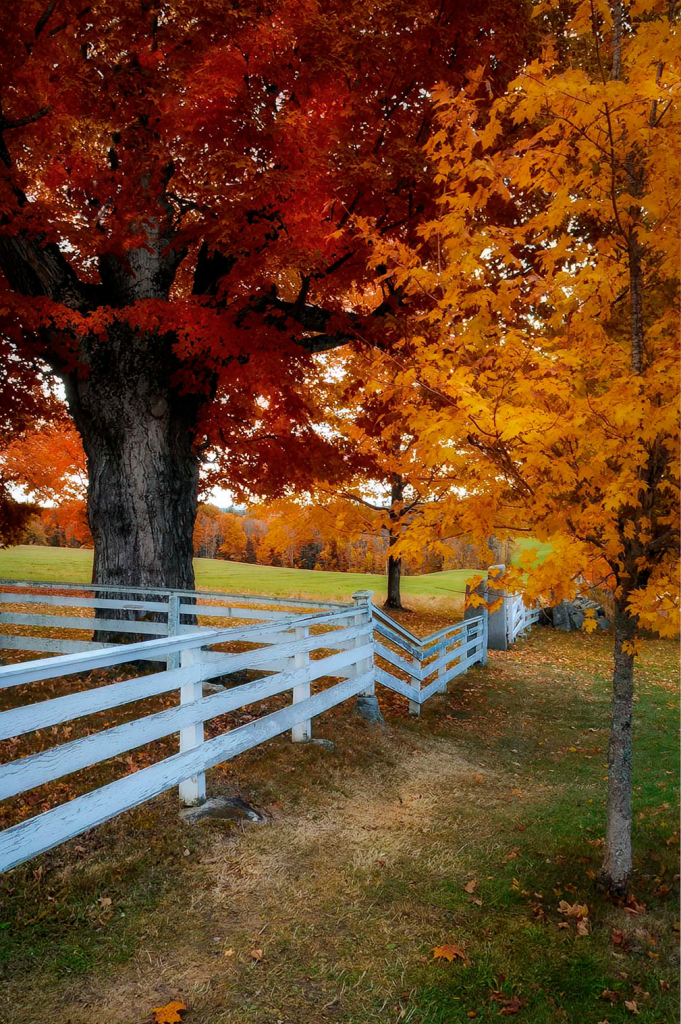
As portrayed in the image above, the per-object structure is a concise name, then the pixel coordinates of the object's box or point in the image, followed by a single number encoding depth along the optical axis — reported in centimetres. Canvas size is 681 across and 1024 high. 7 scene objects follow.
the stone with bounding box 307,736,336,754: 666
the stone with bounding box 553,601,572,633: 2038
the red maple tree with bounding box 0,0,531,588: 773
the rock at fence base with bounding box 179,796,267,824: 487
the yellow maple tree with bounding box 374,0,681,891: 417
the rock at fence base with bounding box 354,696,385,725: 801
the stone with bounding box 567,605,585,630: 2051
